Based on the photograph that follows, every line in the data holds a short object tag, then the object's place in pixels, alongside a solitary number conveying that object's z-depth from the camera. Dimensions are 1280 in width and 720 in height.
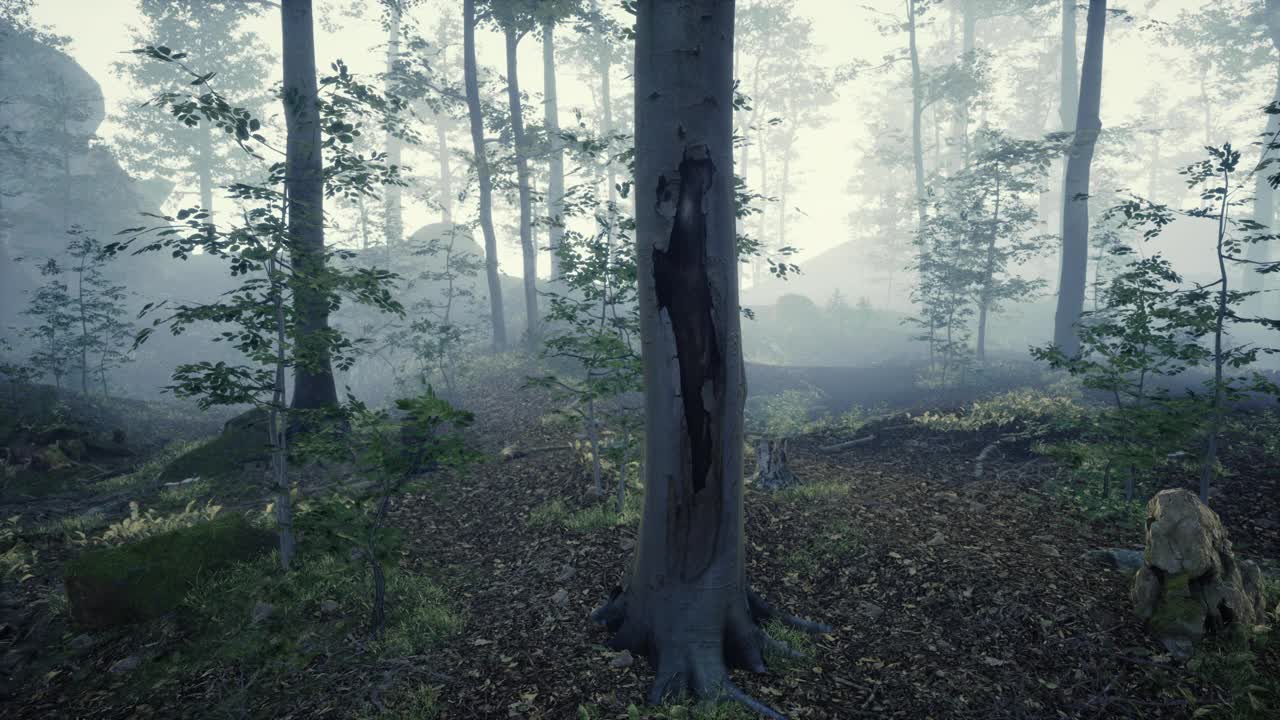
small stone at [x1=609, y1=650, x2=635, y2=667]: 3.33
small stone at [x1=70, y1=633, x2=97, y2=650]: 3.90
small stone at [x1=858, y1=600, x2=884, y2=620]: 3.72
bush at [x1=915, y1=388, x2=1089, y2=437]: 7.81
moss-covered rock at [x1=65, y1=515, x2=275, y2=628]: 4.07
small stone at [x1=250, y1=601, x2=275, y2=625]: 4.01
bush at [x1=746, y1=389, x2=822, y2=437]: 11.20
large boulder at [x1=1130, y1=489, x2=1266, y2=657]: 3.15
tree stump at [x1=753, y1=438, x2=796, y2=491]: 6.36
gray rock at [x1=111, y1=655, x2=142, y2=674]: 3.59
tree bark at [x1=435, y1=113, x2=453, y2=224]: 36.09
